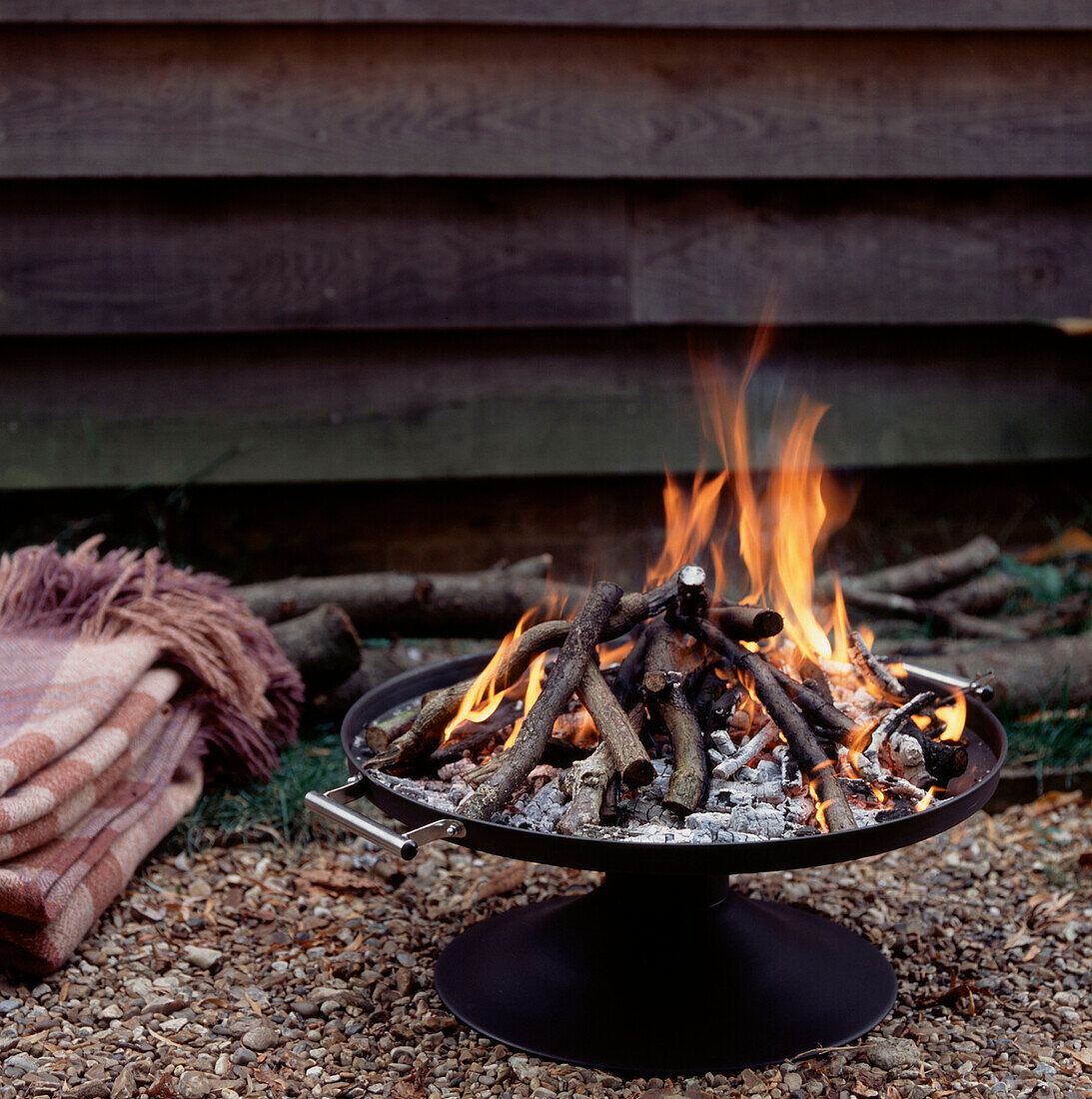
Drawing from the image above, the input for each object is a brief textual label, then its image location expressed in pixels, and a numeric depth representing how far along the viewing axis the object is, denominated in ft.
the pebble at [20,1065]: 4.69
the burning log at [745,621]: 5.41
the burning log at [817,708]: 5.20
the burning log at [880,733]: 5.01
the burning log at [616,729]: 4.69
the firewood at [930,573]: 9.46
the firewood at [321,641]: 7.85
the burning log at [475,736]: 5.40
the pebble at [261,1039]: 4.96
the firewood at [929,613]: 9.08
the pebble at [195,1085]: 4.58
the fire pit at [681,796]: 4.56
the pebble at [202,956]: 5.66
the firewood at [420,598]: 8.47
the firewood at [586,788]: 4.58
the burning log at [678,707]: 4.68
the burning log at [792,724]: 4.63
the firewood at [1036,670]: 7.91
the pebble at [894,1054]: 4.84
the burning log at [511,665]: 5.30
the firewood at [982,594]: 9.45
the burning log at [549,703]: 4.68
